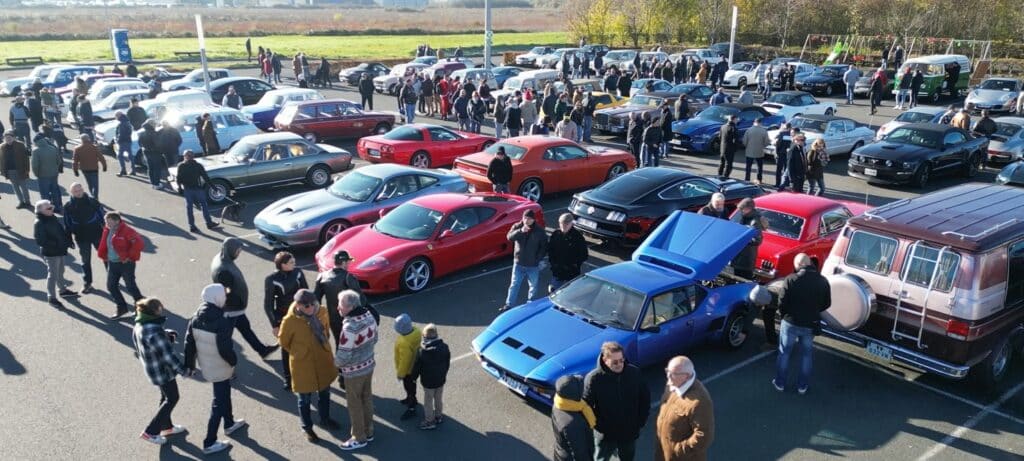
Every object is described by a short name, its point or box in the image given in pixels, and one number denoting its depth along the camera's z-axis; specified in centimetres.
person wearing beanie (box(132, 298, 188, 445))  648
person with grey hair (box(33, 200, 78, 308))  991
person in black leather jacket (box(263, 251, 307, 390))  788
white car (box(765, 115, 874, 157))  1984
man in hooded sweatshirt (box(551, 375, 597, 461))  518
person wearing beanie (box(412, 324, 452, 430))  685
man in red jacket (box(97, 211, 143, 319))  949
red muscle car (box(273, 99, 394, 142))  2100
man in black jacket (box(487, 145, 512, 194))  1440
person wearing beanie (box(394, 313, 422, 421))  683
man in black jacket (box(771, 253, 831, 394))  761
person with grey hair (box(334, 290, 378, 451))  647
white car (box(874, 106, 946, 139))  2080
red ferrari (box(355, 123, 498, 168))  1775
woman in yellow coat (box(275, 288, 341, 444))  654
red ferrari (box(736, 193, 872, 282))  1040
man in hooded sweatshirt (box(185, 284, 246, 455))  653
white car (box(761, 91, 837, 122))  2362
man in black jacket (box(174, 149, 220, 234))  1318
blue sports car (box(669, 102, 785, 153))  2066
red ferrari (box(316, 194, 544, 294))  1039
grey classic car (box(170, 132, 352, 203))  1559
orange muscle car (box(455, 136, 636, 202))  1538
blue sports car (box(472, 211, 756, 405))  748
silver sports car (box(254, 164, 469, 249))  1209
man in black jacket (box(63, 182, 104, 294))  1033
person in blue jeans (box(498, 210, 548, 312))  977
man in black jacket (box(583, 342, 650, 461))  537
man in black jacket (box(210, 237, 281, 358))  818
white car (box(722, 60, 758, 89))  3556
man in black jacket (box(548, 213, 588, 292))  968
